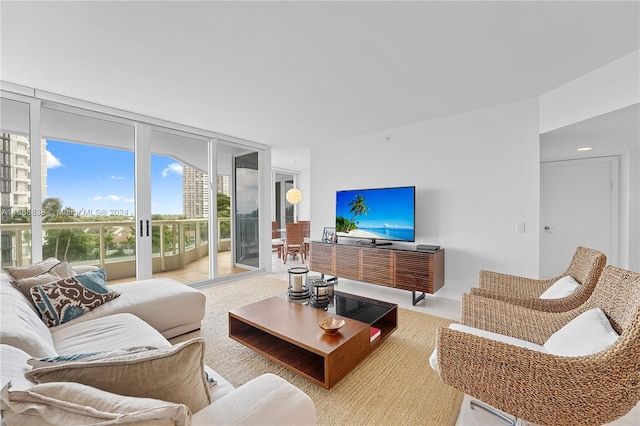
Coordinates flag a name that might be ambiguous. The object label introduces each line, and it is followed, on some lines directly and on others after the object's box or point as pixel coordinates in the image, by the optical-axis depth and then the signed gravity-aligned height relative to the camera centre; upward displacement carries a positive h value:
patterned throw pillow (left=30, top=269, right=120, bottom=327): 1.87 -0.62
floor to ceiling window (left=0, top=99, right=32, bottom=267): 2.77 +0.31
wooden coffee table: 1.76 -0.89
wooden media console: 3.29 -0.74
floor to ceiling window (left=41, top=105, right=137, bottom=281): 3.09 +0.26
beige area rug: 1.58 -1.17
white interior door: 3.81 -0.02
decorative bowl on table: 1.86 -0.79
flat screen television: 3.69 -0.05
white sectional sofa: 0.66 -0.50
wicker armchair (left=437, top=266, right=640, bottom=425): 1.05 -0.68
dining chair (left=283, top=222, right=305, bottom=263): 6.20 -0.69
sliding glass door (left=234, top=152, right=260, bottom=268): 5.04 +0.03
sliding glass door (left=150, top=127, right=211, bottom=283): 3.89 +0.11
